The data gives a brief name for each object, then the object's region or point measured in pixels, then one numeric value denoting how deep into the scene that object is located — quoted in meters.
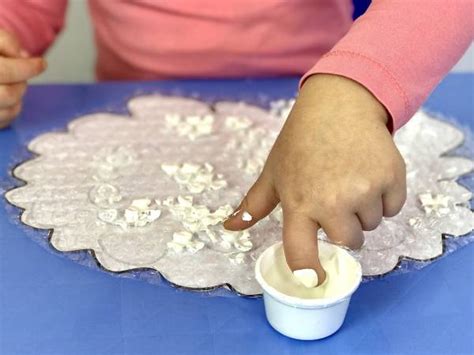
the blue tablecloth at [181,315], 0.44
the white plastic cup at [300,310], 0.42
